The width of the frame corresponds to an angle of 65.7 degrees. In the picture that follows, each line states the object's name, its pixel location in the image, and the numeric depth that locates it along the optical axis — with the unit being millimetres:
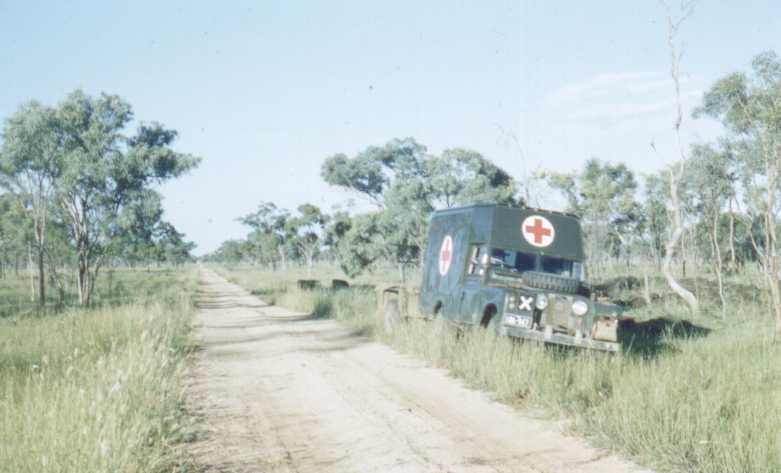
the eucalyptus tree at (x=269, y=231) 74312
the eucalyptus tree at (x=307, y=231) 56719
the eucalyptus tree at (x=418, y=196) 27188
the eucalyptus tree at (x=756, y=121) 16559
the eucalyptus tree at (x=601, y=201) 29938
